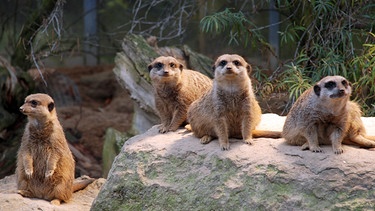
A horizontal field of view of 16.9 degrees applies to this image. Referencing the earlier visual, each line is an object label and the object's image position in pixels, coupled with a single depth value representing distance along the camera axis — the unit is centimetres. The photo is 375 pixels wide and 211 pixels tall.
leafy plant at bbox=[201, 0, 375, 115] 1081
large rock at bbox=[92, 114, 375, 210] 731
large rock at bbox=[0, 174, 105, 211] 904
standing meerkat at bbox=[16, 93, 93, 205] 953
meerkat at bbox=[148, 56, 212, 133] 946
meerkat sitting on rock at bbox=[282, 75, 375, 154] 748
